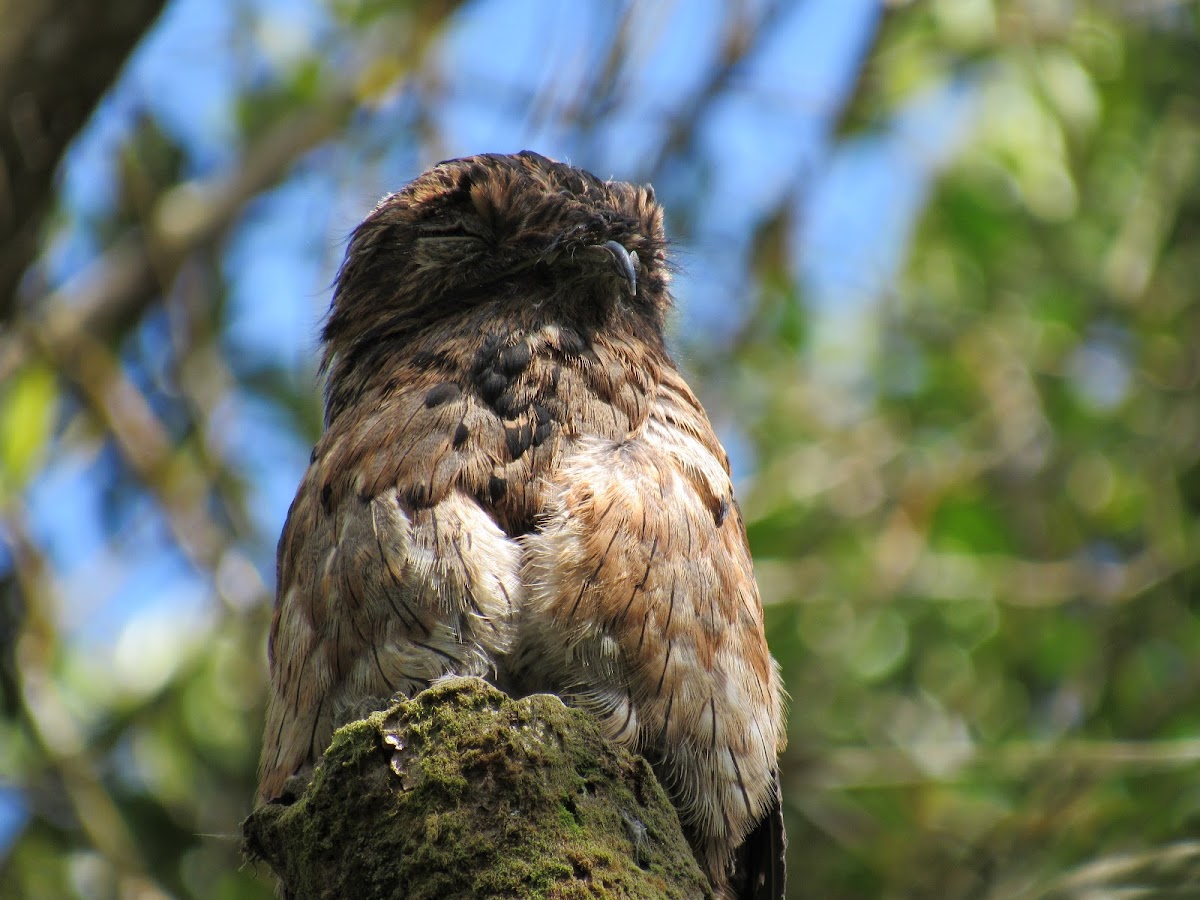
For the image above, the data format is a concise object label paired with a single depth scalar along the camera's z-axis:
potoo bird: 6.06
